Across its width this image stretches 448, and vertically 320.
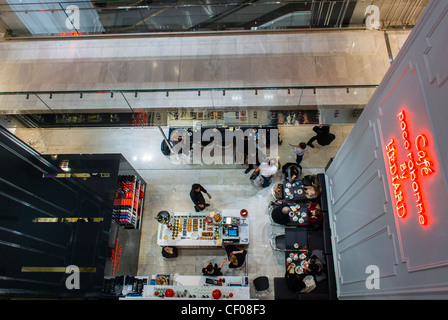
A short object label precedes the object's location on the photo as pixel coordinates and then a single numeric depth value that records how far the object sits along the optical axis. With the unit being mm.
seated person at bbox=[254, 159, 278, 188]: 8039
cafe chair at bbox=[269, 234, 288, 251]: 7620
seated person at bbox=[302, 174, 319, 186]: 7926
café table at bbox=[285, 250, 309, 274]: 7066
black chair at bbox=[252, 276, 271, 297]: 7198
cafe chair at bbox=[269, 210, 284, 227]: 8041
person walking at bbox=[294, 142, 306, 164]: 8203
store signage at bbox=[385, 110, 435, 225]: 3689
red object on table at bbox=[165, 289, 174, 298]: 6441
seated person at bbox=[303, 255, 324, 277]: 6975
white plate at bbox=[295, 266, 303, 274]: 7000
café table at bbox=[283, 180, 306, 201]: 7730
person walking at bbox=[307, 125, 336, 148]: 8586
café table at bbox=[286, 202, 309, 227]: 7434
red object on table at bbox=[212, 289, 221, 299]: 6309
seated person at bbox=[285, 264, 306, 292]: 6912
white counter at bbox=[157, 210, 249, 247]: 7492
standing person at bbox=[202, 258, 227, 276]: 7168
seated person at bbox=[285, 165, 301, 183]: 8039
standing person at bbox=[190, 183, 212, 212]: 7984
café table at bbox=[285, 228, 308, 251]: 7379
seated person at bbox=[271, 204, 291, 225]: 7414
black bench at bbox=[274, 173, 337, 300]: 6922
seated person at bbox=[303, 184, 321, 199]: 7726
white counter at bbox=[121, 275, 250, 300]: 6453
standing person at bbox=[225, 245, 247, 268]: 7340
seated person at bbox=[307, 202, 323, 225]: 7379
